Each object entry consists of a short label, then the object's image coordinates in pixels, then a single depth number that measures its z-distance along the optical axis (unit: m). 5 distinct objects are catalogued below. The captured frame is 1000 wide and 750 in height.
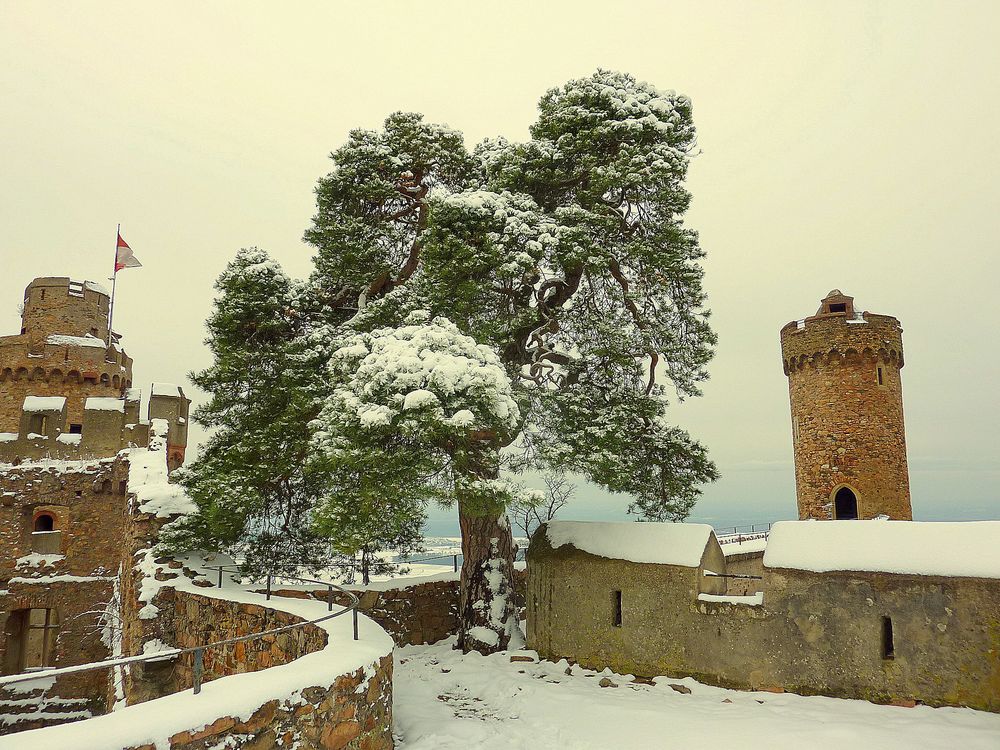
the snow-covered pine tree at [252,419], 15.10
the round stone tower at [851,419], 20.80
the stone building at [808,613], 10.22
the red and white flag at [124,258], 25.66
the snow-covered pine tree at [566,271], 14.55
